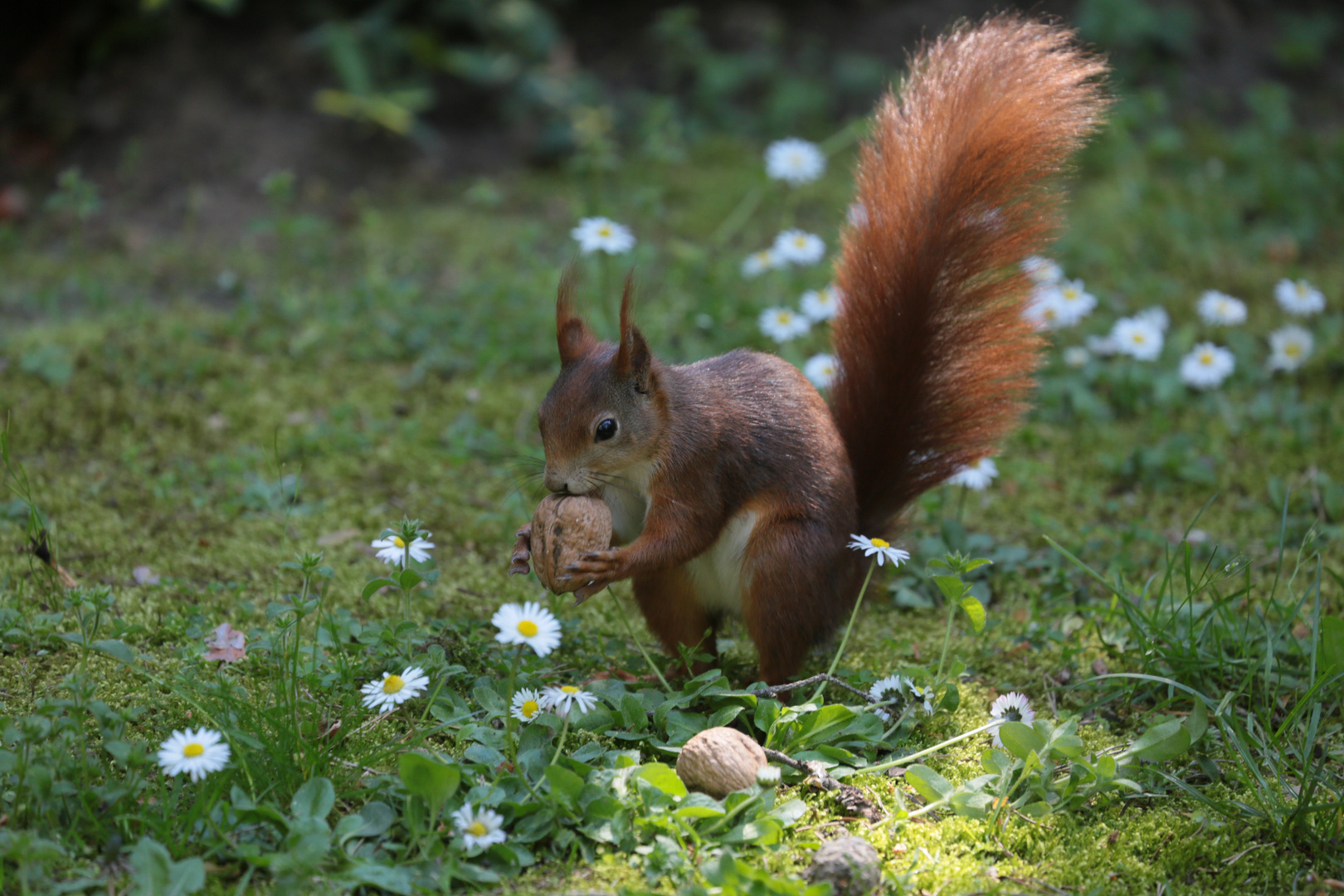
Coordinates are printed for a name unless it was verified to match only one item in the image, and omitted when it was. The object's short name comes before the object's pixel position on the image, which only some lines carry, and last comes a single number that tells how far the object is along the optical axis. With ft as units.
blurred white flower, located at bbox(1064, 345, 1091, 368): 22.72
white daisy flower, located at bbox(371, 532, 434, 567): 12.16
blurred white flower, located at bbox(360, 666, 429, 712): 11.28
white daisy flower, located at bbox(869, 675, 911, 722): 12.92
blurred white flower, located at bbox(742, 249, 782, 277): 22.61
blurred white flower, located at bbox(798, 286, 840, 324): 20.58
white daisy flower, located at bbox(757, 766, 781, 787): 11.13
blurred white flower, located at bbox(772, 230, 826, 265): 21.40
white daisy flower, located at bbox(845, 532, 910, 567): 12.49
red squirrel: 13.04
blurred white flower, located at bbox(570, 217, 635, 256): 19.98
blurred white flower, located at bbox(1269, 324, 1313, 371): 22.09
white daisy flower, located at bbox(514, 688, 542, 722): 11.85
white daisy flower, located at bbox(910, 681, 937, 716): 12.66
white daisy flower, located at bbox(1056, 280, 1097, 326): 20.90
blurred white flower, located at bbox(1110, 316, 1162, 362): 21.22
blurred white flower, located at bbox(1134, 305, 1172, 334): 22.49
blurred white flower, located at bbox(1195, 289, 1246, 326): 22.27
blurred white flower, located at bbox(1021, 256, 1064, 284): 14.44
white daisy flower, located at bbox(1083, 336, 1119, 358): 22.68
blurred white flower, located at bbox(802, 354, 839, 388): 18.89
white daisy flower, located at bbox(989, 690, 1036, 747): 12.79
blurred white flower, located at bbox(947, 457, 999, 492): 16.75
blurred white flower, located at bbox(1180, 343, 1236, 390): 21.24
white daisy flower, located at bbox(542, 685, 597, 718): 11.71
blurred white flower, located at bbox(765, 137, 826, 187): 23.07
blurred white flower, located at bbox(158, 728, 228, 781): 10.06
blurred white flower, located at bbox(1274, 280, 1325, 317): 21.72
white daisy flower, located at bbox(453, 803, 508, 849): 10.21
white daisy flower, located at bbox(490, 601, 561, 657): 10.69
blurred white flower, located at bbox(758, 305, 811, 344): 20.39
